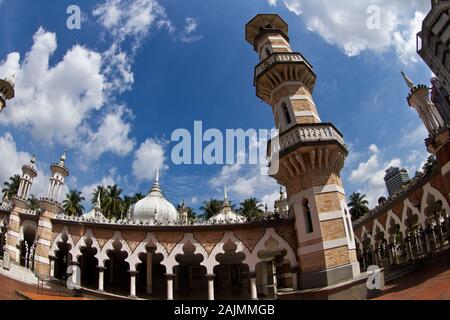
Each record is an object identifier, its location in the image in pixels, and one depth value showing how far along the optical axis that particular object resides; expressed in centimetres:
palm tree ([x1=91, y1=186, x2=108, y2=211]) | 5289
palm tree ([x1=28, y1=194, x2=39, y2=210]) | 4876
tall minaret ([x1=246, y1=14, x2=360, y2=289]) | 1505
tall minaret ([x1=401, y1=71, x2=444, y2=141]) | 2095
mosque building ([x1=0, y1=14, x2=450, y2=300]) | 1560
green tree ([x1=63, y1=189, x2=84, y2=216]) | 5090
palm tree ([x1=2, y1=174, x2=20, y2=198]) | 4828
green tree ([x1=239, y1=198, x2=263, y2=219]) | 5319
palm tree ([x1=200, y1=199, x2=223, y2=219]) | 5475
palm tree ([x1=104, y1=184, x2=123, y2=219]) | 5209
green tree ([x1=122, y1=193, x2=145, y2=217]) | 5420
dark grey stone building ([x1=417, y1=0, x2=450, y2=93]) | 1801
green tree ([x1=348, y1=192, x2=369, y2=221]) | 5184
